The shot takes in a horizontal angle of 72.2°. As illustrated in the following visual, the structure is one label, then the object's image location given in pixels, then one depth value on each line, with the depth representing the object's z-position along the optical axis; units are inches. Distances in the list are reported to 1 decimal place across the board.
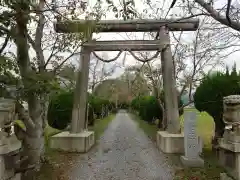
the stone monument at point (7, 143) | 114.5
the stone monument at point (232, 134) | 136.3
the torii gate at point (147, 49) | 247.8
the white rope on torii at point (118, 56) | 255.9
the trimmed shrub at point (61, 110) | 312.7
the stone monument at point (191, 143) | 181.6
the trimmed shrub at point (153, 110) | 437.3
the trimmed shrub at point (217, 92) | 207.3
